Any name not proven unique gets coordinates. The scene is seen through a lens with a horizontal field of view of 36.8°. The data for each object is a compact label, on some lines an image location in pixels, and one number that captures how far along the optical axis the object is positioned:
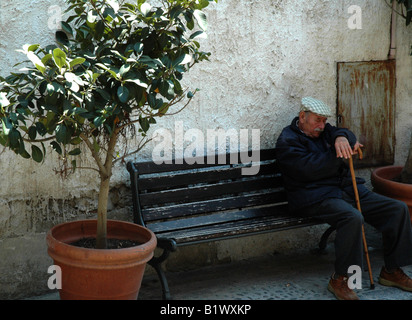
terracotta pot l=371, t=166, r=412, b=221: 4.72
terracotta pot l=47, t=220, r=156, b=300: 3.51
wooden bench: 4.28
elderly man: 4.30
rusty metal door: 5.35
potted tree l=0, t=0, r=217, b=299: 3.21
